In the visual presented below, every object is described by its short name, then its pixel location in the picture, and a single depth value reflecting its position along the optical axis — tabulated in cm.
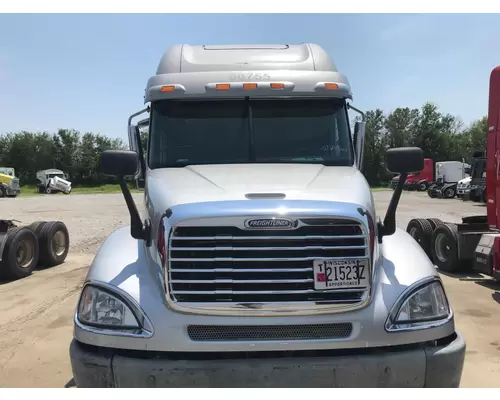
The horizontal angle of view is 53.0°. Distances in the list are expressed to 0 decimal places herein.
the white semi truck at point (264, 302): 310
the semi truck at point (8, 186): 4316
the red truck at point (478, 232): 790
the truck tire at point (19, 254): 865
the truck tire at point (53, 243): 986
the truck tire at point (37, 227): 998
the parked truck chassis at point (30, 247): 868
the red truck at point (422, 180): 4794
